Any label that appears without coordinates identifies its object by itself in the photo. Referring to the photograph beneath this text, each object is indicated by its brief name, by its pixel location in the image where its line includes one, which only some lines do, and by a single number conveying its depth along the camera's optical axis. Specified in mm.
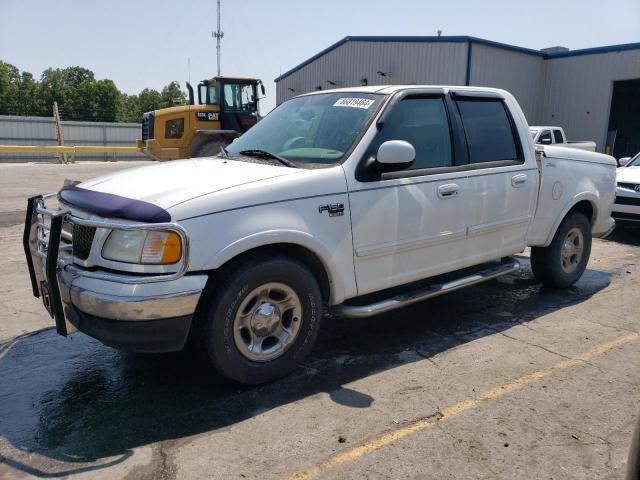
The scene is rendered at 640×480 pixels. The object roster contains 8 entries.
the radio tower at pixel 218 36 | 38738
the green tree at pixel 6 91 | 66938
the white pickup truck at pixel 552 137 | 15375
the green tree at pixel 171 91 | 93475
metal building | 20859
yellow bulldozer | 17469
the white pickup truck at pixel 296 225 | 3107
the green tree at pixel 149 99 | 95375
